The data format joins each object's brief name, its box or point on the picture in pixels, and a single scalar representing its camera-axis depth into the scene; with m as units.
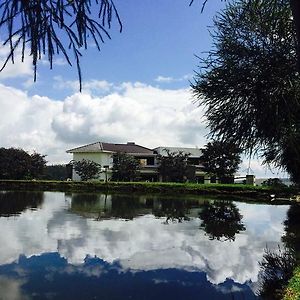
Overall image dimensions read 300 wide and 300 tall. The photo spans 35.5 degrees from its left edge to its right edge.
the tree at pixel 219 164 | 54.62
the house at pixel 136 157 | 64.25
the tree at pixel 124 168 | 57.53
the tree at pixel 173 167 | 59.03
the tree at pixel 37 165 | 58.69
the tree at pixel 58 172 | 69.56
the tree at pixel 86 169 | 59.31
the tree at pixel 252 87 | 10.58
